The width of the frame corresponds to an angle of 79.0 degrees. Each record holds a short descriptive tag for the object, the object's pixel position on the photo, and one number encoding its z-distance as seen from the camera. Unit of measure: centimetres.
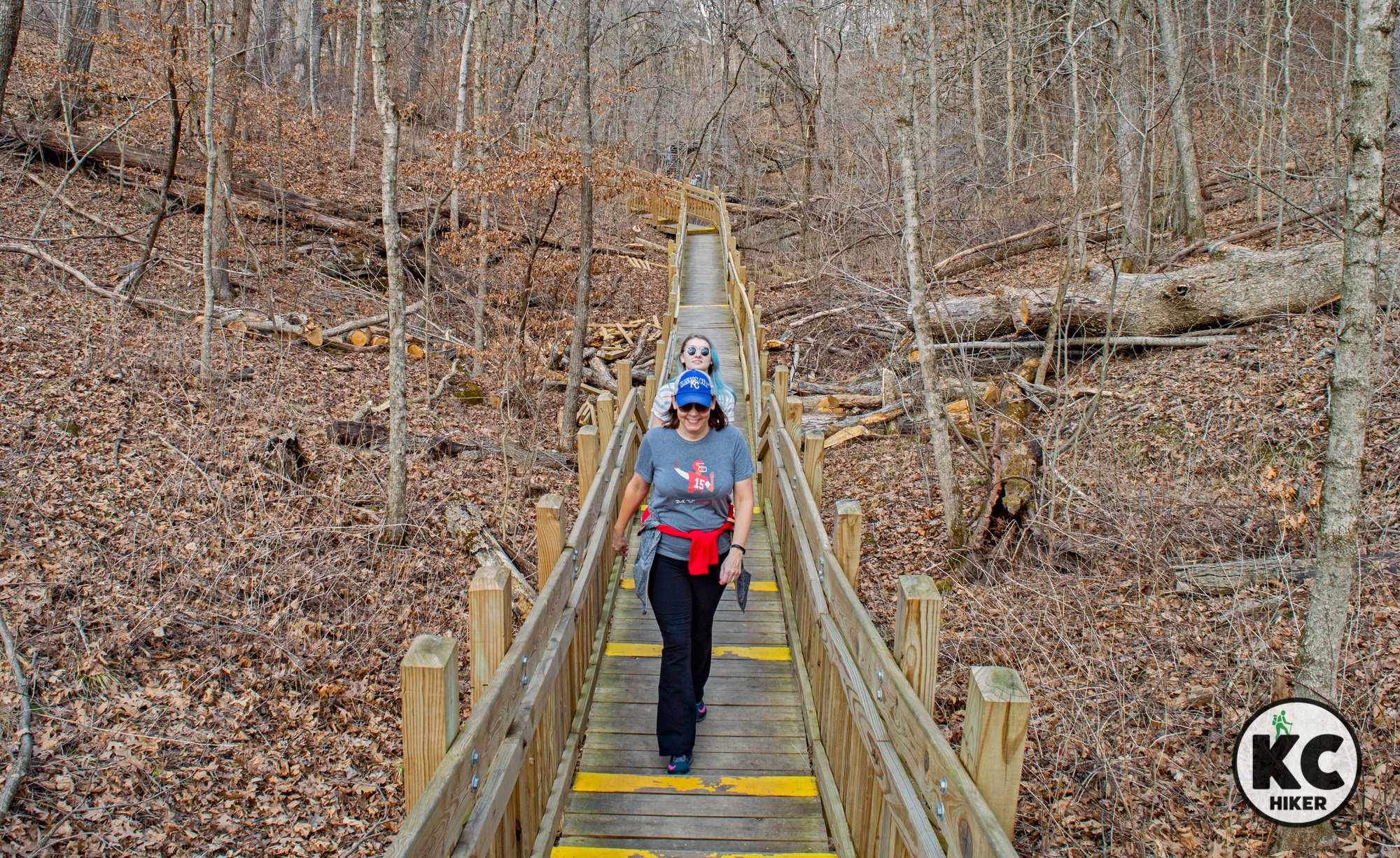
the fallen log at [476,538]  862
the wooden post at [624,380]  764
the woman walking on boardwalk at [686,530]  390
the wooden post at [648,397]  849
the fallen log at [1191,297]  1002
